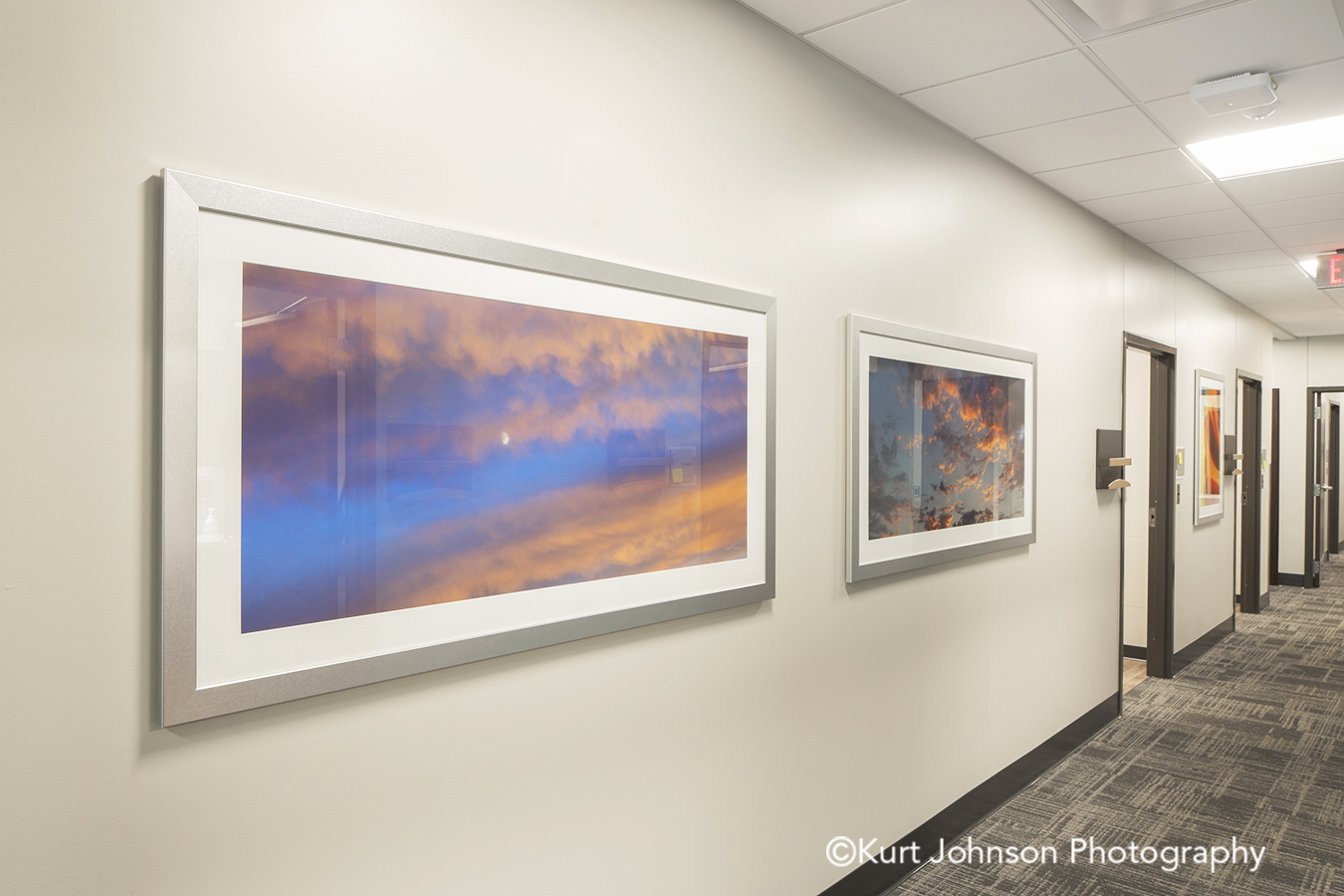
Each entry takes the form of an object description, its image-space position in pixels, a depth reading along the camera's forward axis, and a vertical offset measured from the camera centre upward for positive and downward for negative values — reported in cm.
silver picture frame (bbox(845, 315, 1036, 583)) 223 -5
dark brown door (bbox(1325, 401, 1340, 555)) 934 -45
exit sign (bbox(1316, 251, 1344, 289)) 428 +97
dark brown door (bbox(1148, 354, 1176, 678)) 454 -36
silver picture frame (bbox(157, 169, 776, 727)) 105 +2
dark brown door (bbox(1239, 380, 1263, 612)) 641 -31
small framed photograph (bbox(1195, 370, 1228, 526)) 501 +4
